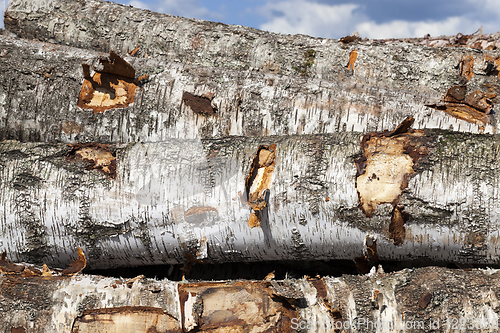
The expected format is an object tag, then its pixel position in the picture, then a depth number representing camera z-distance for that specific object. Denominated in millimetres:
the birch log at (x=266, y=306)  2560
